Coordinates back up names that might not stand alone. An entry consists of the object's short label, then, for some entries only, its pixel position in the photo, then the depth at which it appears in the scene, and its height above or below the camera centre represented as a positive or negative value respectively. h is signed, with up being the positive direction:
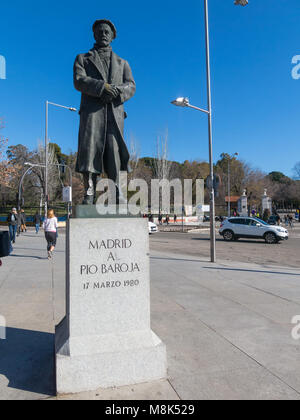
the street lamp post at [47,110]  27.30 +9.80
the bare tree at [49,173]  49.58 +6.83
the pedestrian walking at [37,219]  23.83 -0.65
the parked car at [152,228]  24.80 -1.52
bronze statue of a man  3.34 +1.22
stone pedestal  2.65 -0.99
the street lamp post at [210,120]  10.34 +3.29
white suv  18.78 -1.40
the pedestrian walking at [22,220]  24.08 -0.72
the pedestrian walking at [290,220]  33.28 -1.28
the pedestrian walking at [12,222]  14.93 -0.55
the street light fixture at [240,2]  10.52 +7.55
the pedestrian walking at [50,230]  10.24 -0.67
